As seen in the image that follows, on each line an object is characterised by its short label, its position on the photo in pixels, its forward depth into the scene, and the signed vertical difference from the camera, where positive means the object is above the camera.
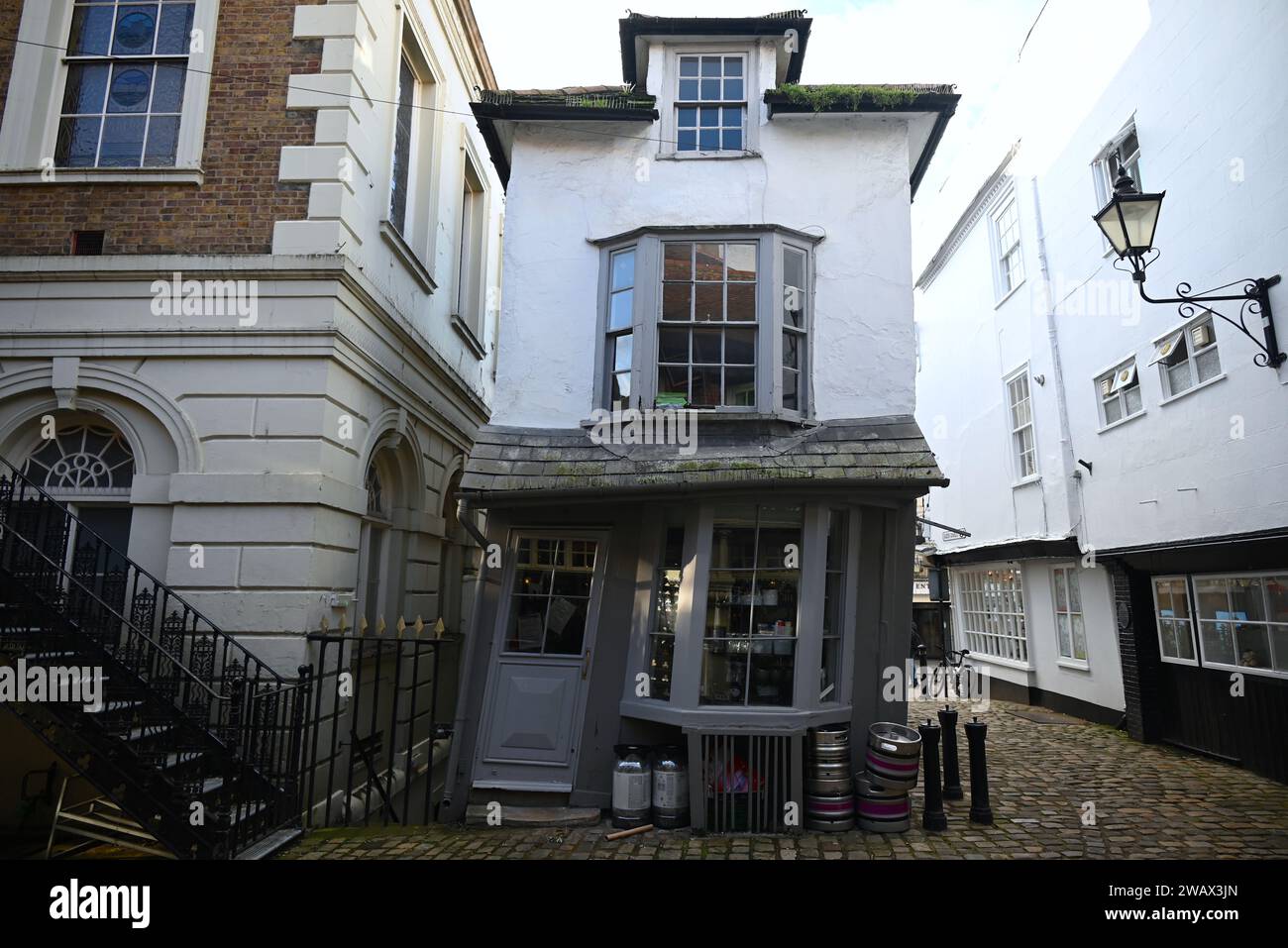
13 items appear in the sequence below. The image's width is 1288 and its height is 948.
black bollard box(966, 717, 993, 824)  7.22 -1.50
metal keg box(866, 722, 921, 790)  6.98 -1.30
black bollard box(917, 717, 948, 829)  7.06 -1.67
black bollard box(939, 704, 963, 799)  7.77 -1.44
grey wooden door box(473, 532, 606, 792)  7.66 -0.55
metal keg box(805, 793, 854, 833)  7.02 -1.79
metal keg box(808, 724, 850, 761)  7.16 -1.20
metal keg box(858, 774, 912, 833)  6.98 -1.76
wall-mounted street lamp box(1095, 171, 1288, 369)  7.68 +3.72
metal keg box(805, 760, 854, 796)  7.11 -1.50
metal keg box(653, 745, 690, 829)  7.09 -1.64
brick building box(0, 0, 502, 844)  7.69 +3.24
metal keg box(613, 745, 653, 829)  7.13 -1.64
